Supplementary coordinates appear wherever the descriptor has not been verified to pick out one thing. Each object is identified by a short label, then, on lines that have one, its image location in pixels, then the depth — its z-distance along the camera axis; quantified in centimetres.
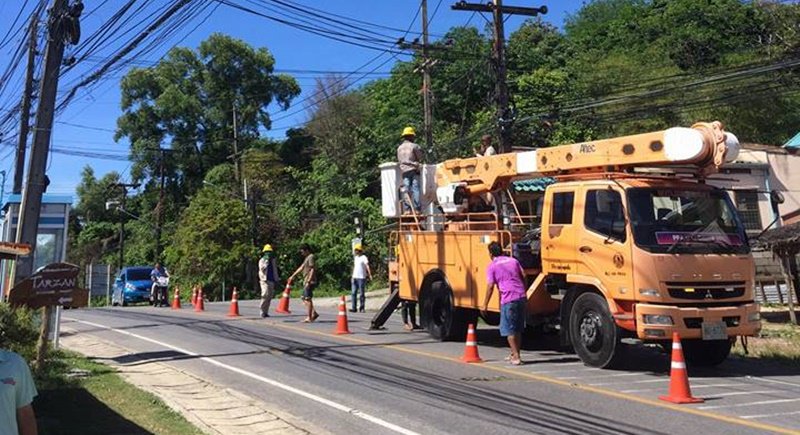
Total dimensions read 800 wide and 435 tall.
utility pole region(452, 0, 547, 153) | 1983
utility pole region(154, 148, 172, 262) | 5004
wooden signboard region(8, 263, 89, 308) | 960
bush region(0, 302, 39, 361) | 859
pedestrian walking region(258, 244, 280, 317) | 1830
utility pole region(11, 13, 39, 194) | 1865
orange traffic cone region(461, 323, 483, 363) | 1068
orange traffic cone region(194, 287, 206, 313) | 2295
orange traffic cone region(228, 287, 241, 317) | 1992
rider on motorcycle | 2853
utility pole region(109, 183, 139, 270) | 4916
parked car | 3203
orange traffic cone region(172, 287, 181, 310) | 2535
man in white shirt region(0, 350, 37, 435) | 344
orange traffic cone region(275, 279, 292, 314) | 2039
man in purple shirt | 1036
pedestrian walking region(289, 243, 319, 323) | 1681
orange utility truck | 923
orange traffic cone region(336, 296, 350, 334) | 1470
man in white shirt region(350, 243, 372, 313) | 2028
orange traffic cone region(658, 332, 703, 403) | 782
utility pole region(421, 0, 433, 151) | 2878
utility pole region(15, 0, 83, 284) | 1096
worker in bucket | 1402
